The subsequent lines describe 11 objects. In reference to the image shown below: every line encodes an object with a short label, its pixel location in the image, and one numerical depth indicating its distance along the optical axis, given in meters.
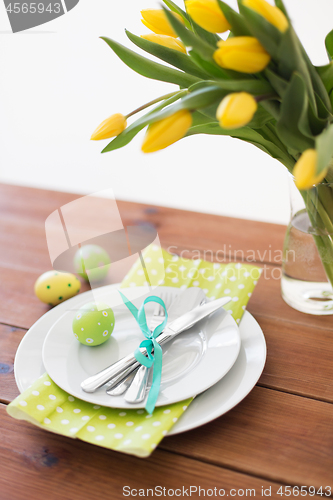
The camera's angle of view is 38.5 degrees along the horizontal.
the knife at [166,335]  0.56
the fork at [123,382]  0.54
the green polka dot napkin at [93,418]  0.49
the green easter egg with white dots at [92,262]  0.71
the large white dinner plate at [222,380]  0.53
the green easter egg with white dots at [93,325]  0.63
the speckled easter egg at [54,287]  0.77
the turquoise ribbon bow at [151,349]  0.53
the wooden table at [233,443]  0.47
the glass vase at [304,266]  0.67
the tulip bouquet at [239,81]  0.40
